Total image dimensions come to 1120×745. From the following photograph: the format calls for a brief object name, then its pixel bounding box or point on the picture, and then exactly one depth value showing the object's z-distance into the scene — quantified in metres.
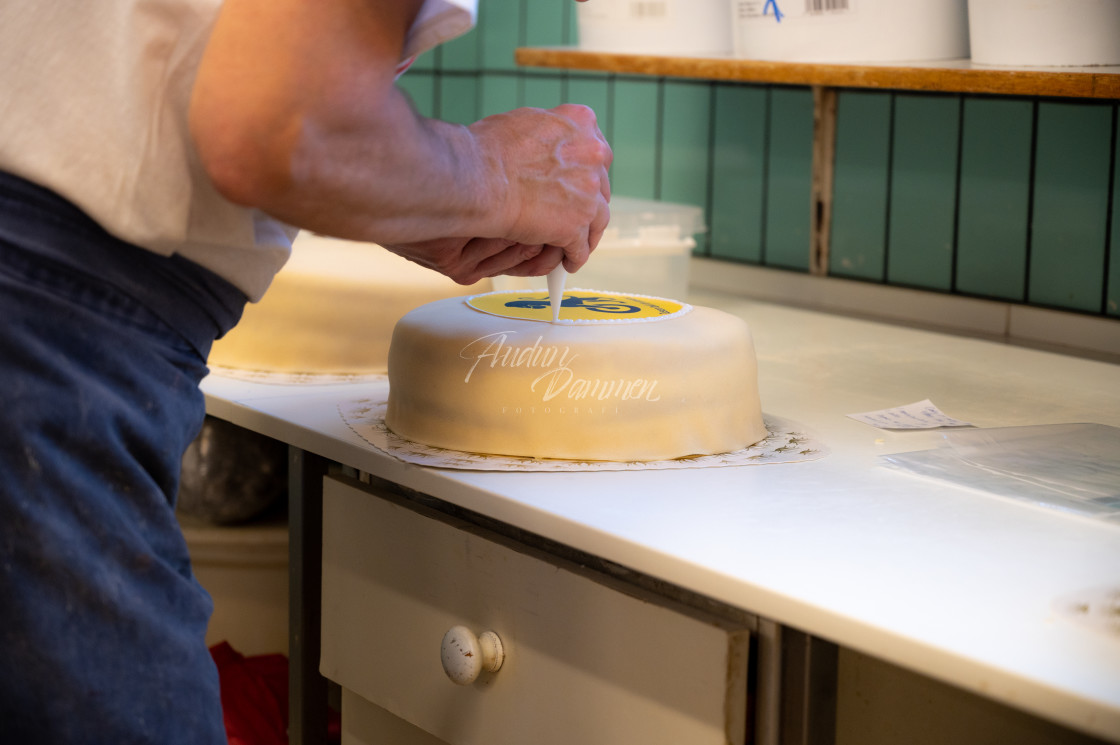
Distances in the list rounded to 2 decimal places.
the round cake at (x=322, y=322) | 1.31
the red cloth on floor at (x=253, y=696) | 1.49
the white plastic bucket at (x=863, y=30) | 1.29
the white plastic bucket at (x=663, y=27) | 1.60
